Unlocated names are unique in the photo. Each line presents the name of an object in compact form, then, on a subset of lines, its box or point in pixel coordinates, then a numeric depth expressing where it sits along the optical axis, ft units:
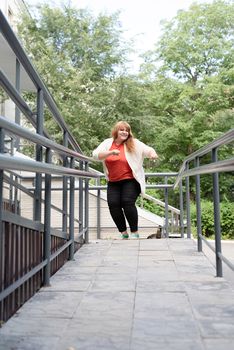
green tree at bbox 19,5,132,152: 54.13
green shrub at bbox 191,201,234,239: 41.65
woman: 14.23
